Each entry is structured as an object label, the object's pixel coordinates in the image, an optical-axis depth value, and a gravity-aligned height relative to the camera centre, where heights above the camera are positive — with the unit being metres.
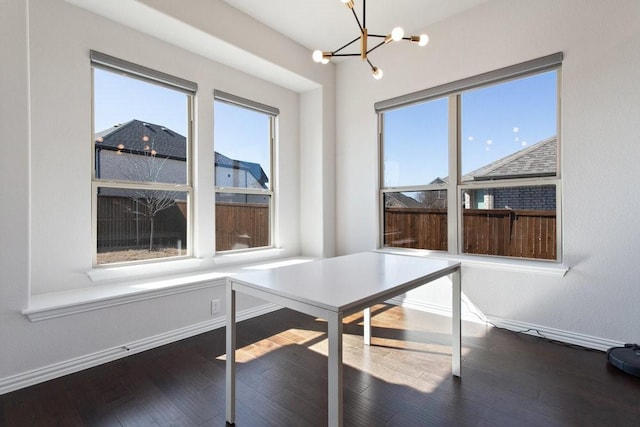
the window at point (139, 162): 2.67 +0.47
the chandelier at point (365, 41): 1.84 +1.07
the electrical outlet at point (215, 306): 2.96 -0.88
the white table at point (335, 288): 1.25 -0.37
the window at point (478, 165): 2.81 +0.49
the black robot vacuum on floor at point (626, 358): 2.07 -1.00
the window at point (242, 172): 3.53 +0.50
